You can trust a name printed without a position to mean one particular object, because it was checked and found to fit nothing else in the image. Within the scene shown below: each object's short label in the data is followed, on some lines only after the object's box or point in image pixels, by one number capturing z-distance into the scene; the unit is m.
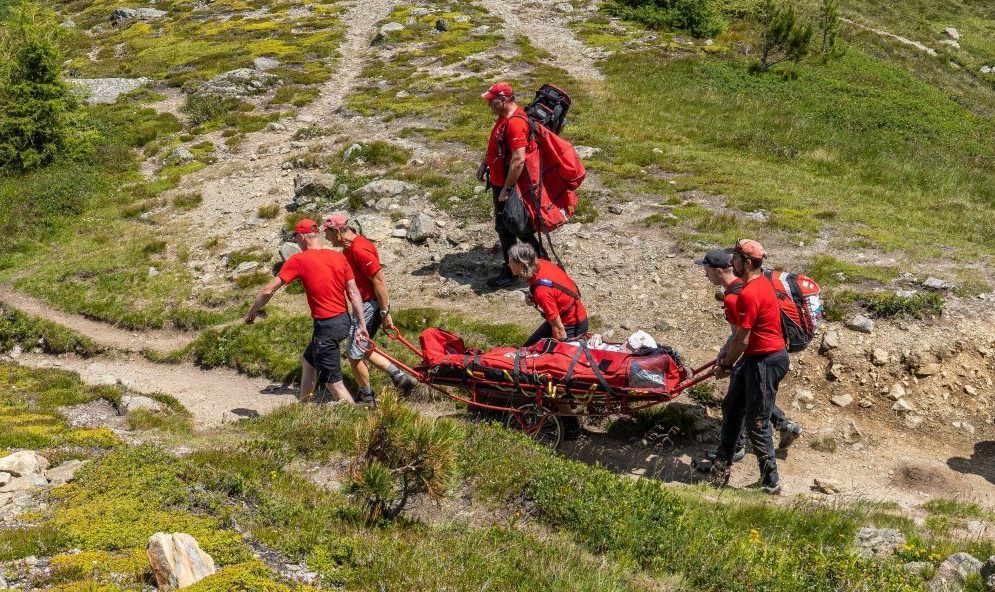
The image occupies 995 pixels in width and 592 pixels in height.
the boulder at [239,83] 36.00
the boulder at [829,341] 11.12
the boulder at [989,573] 6.03
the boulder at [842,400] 10.42
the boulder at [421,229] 16.97
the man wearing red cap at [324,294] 9.91
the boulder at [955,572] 6.26
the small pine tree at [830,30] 35.97
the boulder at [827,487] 9.01
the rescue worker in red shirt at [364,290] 10.13
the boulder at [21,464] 7.50
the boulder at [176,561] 5.20
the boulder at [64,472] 7.50
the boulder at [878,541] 7.02
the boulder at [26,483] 7.21
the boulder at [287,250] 16.61
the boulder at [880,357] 10.74
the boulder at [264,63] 41.58
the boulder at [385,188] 19.53
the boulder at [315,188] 20.41
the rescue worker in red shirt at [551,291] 9.38
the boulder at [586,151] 21.77
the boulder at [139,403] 10.87
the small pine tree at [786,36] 32.03
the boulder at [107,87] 36.57
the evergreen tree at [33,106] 25.69
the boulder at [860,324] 11.32
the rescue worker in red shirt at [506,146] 11.97
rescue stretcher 8.80
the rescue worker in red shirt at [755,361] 8.16
